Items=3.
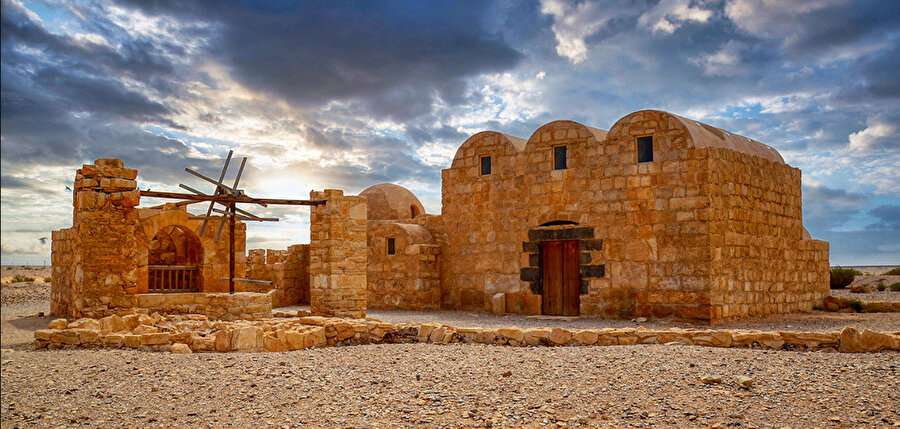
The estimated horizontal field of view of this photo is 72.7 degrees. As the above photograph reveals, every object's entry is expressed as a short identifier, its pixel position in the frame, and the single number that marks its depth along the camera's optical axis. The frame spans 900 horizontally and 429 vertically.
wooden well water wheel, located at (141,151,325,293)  11.46
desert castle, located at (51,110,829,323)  11.09
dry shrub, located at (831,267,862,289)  25.42
